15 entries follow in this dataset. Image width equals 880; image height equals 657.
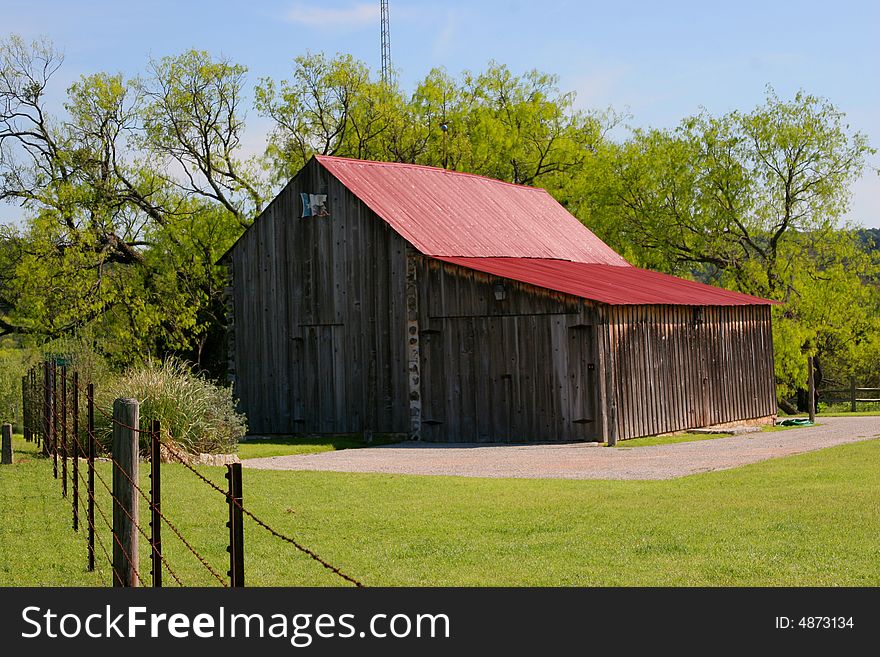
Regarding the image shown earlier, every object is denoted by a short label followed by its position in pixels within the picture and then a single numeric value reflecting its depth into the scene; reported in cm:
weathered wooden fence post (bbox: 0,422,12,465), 1952
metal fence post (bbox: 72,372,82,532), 1256
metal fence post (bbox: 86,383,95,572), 1052
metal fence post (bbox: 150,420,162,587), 808
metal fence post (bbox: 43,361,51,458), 1958
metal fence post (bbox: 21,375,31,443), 2552
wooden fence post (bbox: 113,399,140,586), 864
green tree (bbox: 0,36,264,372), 3322
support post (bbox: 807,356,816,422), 2983
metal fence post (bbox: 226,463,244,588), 630
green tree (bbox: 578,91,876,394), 4341
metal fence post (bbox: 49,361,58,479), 1689
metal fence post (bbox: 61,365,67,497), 1470
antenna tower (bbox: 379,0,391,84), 4702
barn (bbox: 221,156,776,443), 2414
